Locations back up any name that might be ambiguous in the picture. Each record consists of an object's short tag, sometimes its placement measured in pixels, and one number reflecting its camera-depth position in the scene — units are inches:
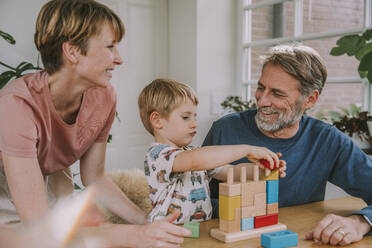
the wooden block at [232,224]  45.8
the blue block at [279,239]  43.0
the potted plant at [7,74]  102.5
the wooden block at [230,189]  45.1
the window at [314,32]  108.2
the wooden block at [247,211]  46.6
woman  46.0
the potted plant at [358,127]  96.5
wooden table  45.8
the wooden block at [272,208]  49.3
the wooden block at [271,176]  49.4
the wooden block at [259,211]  47.9
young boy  49.1
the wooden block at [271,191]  48.9
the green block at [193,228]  46.7
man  71.5
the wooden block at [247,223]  46.9
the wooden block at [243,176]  46.3
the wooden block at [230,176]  45.1
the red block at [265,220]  48.2
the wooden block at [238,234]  45.7
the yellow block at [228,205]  45.3
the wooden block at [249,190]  46.3
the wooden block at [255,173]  48.1
